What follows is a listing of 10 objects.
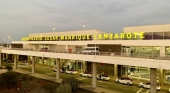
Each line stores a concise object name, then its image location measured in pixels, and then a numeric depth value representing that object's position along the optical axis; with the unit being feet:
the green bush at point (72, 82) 111.24
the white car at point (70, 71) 183.36
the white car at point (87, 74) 165.01
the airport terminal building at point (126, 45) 102.40
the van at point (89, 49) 138.70
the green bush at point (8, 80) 117.39
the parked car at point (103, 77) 151.84
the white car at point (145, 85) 124.98
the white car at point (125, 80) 135.66
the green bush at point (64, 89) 85.81
